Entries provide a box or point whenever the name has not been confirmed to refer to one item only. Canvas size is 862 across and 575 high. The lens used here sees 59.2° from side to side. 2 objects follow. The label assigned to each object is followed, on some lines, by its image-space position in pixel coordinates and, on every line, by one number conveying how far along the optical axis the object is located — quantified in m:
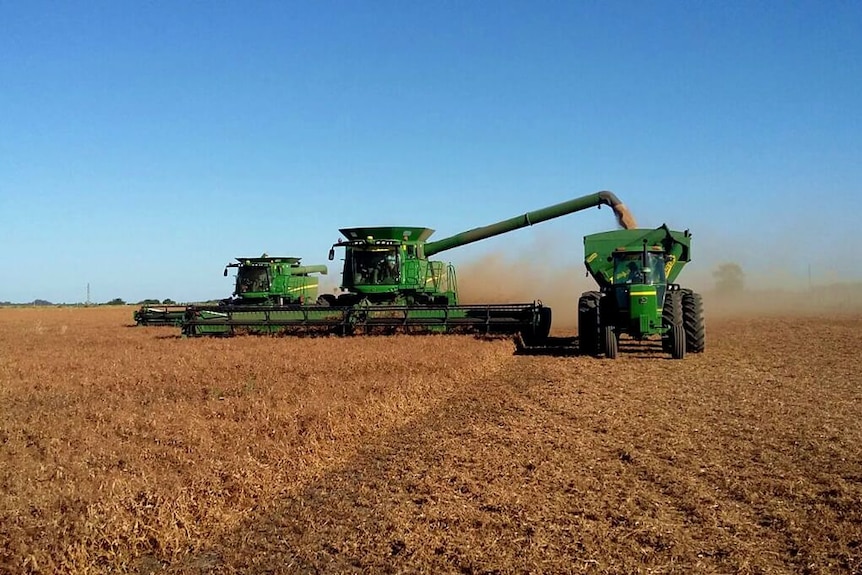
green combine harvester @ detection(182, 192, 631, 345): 18.88
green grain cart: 15.13
